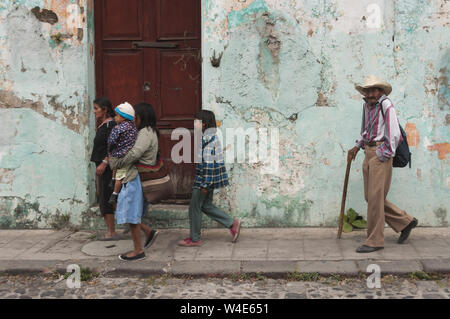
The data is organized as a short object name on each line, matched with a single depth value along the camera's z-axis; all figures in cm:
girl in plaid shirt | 604
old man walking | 572
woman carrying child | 566
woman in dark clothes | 646
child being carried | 579
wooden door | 720
